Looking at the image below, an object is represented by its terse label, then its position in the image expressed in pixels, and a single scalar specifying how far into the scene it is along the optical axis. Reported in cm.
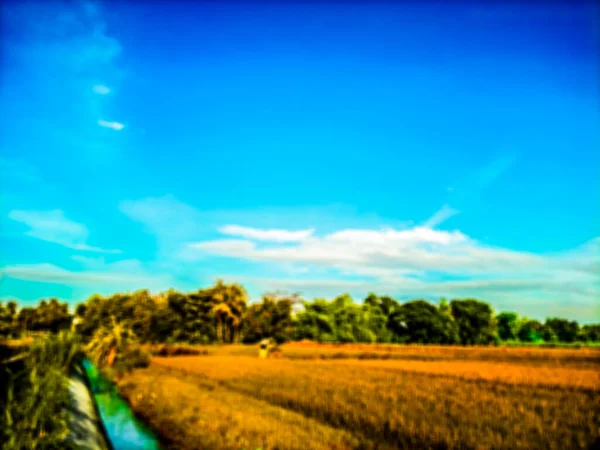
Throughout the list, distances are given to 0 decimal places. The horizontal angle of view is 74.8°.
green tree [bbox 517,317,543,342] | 8562
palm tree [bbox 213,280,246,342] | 5619
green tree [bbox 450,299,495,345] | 6234
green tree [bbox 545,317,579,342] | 8500
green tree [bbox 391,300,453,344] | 5978
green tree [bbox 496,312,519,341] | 8038
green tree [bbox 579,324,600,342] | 8017
